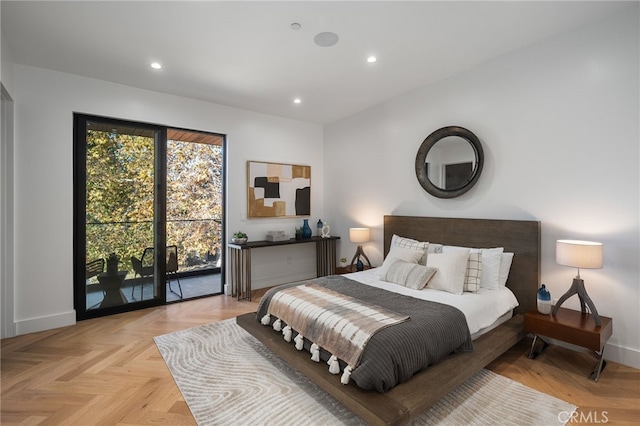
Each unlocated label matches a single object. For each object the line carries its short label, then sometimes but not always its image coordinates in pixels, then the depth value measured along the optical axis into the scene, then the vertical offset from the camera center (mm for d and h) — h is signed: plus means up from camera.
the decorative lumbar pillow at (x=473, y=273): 2885 -597
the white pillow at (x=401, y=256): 3369 -508
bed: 1708 -1055
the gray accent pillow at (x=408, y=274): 2996 -647
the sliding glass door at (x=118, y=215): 3602 -59
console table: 4422 -762
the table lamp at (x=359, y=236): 4496 -368
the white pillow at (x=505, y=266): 3031 -546
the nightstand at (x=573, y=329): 2287 -940
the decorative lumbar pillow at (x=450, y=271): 2867 -576
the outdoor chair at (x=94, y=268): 3648 -704
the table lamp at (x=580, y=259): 2357 -376
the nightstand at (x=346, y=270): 4516 -881
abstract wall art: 4844 +366
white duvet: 2482 -787
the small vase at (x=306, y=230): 5148 -321
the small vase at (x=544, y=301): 2646 -786
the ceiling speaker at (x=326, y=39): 2694 +1580
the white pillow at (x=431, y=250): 3365 -435
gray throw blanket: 1791 -866
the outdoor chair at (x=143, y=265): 3959 -719
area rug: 1910 -1311
